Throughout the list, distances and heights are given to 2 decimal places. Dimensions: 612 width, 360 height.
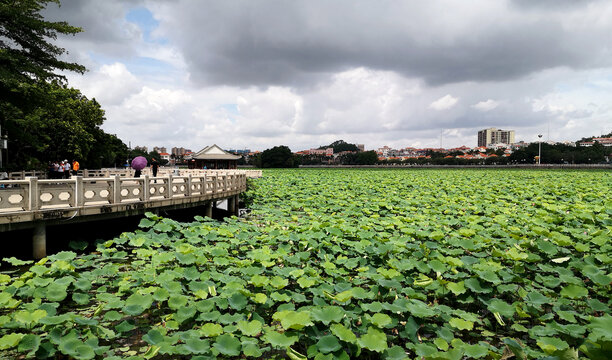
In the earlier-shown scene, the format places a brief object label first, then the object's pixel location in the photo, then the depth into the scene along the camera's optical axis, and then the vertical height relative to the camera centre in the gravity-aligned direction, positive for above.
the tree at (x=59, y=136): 23.73 +2.04
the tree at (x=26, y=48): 12.98 +5.00
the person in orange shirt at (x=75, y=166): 19.12 -0.10
